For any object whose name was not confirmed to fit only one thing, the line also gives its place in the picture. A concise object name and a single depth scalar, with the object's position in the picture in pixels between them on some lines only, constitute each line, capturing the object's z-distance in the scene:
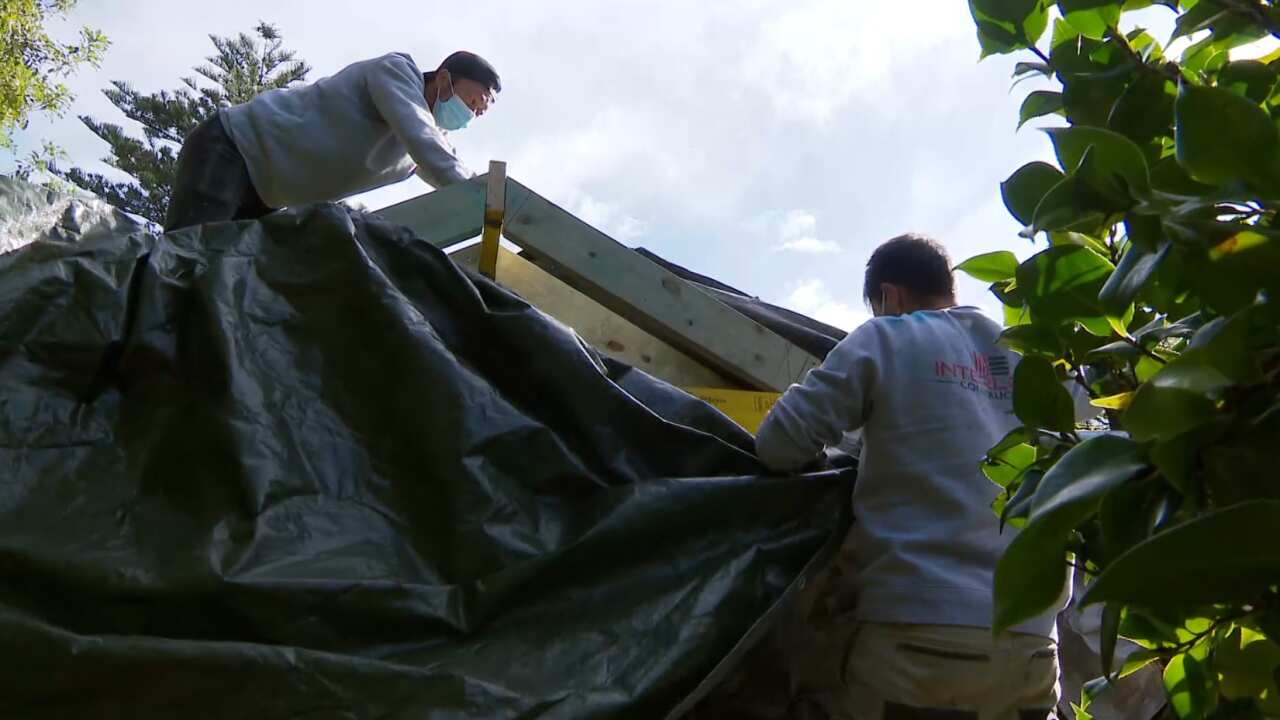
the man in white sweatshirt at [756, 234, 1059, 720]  1.66
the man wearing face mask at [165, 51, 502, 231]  2.79
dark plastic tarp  1.30
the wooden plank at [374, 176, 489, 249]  2.48
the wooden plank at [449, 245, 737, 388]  2.79
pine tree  17.30
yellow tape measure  2.57
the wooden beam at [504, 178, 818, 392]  2.59
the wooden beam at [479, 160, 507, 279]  2.55
